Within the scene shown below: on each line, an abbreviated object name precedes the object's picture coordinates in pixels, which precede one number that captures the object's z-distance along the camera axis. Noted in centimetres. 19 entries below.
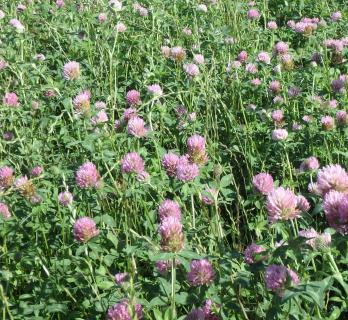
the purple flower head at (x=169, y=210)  160
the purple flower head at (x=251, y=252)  157
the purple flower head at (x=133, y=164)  168
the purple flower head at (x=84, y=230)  160
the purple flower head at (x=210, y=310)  153
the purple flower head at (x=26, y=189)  171
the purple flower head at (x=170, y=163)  171
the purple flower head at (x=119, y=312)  150
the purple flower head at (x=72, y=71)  196
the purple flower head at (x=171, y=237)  149
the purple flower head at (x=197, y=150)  169
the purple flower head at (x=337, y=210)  142
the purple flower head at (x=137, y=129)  178
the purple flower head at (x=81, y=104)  182
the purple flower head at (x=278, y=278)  147
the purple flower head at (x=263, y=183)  162
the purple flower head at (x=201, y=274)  153
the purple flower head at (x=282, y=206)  148
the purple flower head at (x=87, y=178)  169
